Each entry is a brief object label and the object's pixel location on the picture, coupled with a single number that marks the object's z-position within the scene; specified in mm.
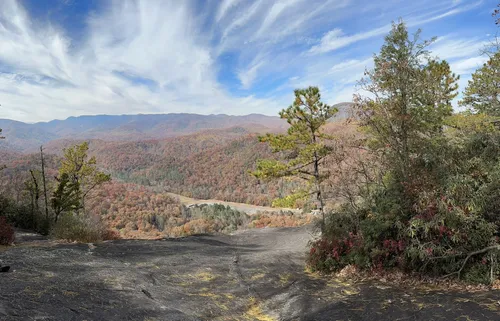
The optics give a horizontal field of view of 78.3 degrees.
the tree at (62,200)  16708
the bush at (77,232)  11547
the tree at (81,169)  24734
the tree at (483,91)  13180
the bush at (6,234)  10086
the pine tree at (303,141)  14719
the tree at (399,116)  7785
